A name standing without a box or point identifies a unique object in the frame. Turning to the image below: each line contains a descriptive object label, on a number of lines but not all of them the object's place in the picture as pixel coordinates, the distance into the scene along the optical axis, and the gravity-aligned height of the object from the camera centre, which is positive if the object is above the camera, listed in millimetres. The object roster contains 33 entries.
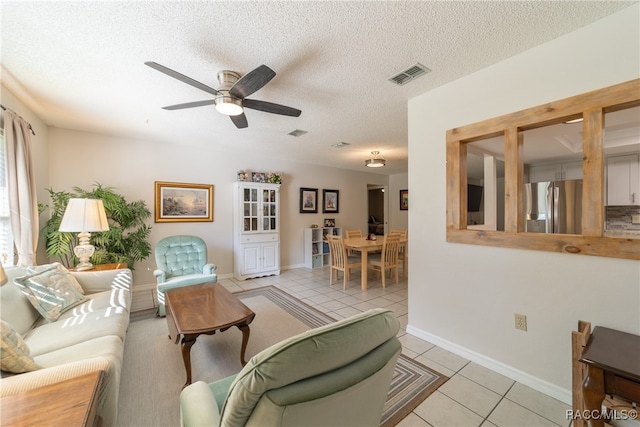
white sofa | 1106 -802
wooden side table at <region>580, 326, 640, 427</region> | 1016 -675
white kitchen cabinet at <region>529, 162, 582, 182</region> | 4879 +829
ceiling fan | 1704 +943
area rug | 1608 -1249
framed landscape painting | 4156 +209
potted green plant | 2983 -240
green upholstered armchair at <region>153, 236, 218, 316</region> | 3014 -686
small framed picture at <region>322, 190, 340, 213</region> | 6194 +315
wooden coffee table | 1775 -806
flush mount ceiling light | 4672 +944
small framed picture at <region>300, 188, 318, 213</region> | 5781 +318
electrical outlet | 1831 -801
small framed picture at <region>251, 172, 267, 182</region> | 4977 +748
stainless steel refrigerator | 3396 +86
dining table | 4031 -554
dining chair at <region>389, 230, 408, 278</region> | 4712 -714
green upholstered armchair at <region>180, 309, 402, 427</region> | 675 -493
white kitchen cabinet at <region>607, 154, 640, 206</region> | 3889 +510
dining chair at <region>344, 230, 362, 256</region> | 5184 -433
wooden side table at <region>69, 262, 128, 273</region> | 2873 -616
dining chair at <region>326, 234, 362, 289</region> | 4180 -779
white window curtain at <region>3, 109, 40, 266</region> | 2232 +264
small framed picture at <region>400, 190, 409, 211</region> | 7246 +378
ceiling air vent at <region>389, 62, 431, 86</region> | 2031 +1174
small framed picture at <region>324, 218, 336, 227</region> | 6242 -216
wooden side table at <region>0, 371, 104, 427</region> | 785 -649
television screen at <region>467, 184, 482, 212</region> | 6225 +400
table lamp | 2573 -68
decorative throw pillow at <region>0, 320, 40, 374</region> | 1067 -616
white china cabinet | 4684 -311
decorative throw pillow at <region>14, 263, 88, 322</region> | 1861 -612
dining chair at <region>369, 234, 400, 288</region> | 4160 -729
